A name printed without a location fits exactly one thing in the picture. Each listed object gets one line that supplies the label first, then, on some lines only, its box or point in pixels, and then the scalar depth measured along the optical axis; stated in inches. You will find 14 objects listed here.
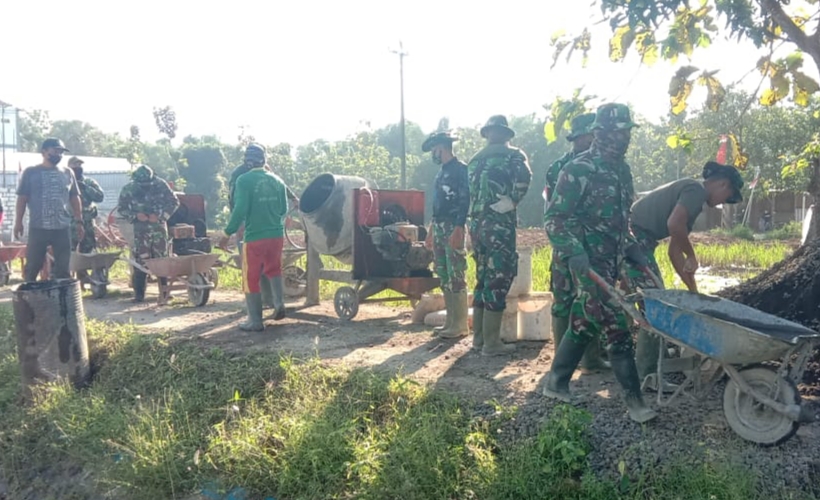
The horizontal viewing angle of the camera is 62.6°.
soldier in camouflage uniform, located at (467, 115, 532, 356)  215.8
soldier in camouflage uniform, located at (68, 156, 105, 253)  390.0
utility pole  1198.1
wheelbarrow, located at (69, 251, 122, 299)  368.5
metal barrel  222.1
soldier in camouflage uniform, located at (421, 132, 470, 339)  237.8
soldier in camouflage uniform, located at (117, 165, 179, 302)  345.4
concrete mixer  279.3
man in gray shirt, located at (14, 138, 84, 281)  302.4
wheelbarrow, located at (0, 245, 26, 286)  431.8
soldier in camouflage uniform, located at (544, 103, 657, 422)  155.7
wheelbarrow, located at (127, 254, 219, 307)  316.8
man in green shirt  260.8
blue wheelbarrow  131.1
